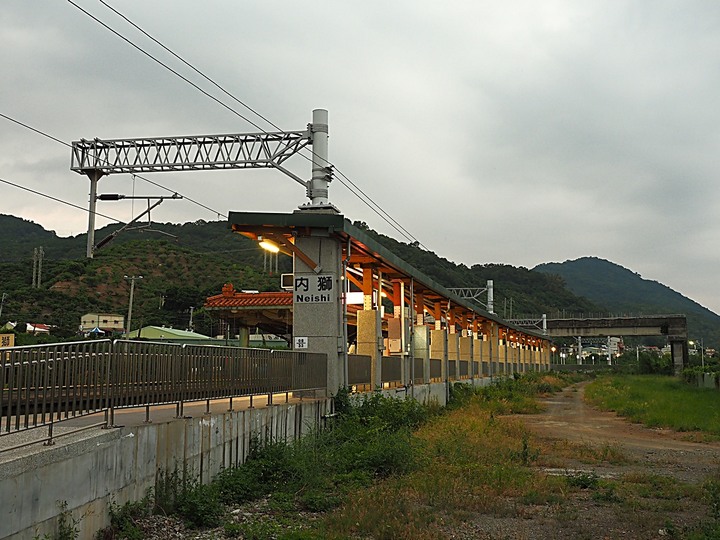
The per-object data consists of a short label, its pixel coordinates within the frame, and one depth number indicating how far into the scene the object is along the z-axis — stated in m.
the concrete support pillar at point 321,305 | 17.14
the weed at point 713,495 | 10.01
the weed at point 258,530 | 8.95
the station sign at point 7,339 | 12.39
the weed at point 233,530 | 9.13
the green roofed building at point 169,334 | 37.84
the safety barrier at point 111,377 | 7.00
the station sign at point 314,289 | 17.27
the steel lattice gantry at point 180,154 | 20.25
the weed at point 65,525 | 7.08
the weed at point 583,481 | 12.84
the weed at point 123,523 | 8.03
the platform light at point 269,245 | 17.28
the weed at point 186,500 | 9.32
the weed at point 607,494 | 11.59
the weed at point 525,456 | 15.73
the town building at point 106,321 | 52.93
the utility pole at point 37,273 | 57.44
